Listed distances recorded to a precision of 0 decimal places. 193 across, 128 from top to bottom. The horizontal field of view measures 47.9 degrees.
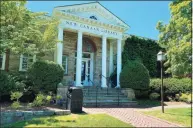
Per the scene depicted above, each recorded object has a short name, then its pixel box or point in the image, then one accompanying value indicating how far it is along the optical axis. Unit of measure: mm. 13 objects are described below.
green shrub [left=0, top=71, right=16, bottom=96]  10867
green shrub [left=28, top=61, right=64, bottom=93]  12086
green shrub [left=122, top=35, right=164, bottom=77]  20294
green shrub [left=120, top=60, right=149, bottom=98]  15441
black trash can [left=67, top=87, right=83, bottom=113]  10133
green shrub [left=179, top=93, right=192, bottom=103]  14215
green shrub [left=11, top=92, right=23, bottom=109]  9491
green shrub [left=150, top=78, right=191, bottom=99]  16516
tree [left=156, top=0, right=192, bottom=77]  10929
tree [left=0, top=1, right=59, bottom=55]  10336
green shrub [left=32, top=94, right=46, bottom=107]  10220
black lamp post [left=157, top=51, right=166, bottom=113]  12047
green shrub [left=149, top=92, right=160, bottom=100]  15945
